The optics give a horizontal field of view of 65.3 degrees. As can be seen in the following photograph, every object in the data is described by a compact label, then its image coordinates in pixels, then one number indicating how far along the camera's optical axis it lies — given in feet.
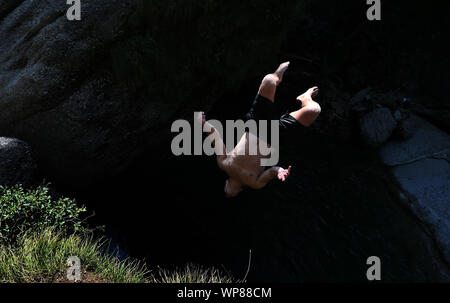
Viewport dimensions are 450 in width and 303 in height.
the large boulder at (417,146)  36.73
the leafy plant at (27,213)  19.08
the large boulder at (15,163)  22.22
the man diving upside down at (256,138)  15.53
